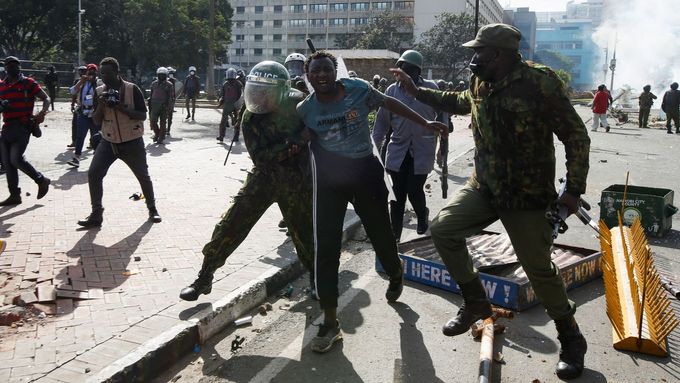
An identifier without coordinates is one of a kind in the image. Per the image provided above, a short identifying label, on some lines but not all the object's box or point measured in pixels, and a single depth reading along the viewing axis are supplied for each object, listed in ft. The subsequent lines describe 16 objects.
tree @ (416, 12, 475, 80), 211.00
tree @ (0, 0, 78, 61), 144.25
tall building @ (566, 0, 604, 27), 577.76
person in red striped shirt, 24.13
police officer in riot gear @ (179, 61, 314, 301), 13.67
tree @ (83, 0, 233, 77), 159.12
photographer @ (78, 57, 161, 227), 21.03
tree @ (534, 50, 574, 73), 383.24
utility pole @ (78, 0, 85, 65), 144.63
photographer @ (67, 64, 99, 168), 36.06
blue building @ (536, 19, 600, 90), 432.62
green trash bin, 21.30
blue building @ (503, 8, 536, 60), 420.77
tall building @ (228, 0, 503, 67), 306.35
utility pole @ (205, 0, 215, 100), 116.88
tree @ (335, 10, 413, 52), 235.40
